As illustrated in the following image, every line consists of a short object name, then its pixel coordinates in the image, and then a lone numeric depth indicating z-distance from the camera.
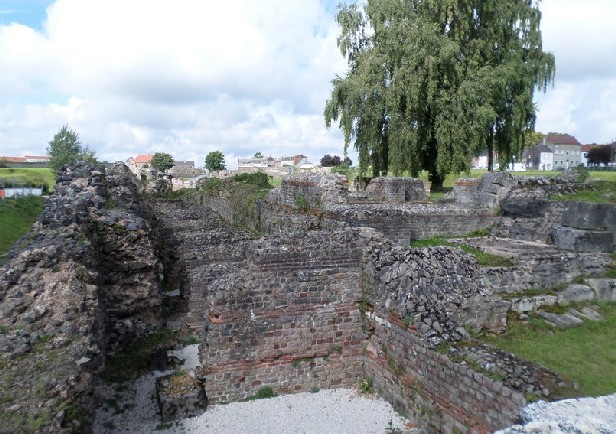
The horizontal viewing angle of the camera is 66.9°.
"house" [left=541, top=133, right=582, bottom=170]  85.94
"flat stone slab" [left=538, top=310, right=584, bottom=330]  7.30
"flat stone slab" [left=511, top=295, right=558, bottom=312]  7.70
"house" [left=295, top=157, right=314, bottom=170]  95.50
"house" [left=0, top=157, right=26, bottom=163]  91.12
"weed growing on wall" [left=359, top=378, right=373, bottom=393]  7.71
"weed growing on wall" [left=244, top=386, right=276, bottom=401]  7.47
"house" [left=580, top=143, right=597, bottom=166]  85.97
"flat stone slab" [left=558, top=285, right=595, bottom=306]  8.09
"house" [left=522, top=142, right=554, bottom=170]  82.88
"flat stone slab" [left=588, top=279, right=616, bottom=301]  8.42
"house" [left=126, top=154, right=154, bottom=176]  109.50
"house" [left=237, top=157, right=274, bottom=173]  96.19
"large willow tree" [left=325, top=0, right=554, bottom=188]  21.62
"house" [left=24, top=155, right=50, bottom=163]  105.96
